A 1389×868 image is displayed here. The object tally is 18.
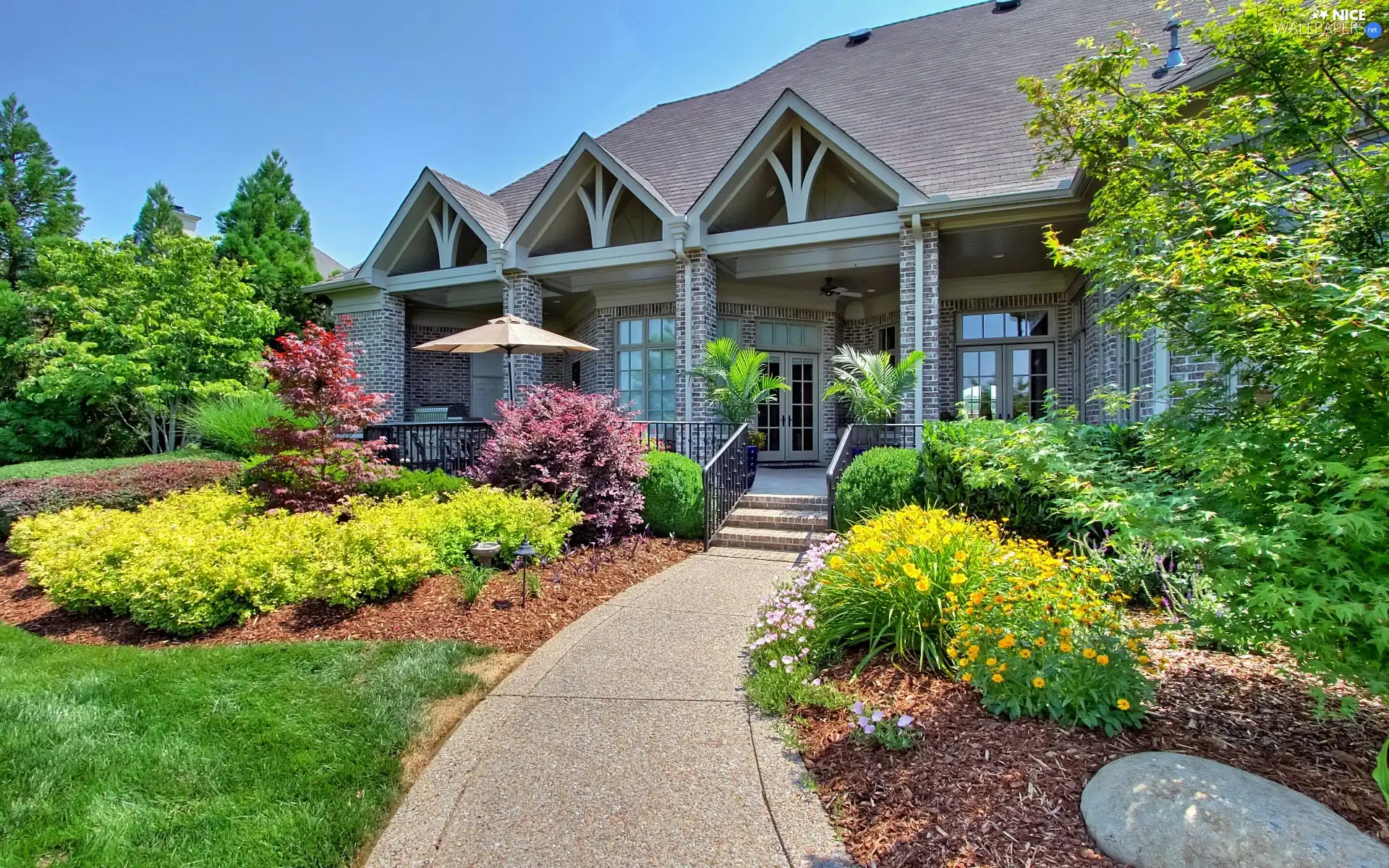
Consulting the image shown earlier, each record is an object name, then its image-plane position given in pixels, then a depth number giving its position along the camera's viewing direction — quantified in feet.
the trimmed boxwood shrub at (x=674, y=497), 23.95
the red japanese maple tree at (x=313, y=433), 20.59
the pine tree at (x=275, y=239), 50.19
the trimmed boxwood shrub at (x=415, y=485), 23.91
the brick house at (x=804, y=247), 29.12
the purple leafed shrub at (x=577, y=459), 22.33
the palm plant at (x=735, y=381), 29.50
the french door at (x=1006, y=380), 35.78
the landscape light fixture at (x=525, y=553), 16.50
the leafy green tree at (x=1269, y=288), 6.11
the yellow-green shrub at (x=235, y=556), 14.44
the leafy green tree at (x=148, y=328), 35.88
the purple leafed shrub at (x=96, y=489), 23.17
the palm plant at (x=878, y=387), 27.09
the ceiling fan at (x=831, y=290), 38.42
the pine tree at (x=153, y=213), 62.80
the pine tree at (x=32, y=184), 56.29
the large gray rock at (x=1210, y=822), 5.89
